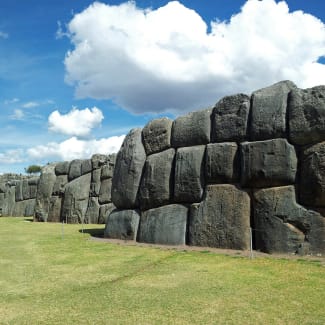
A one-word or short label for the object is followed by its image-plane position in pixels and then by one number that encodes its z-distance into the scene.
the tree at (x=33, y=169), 78.53
